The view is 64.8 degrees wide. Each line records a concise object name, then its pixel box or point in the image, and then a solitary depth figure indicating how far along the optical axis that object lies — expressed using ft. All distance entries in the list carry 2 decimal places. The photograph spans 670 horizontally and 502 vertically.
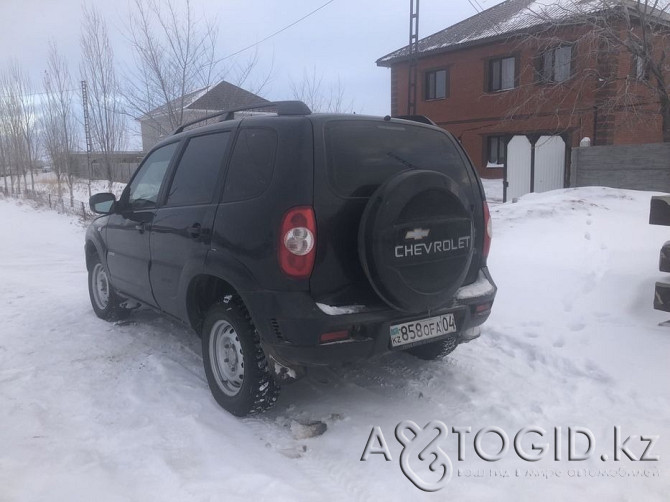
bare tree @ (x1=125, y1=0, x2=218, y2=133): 42.22
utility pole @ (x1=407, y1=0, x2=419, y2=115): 52.70
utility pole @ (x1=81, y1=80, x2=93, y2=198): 60.58
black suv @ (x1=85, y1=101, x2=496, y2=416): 9.46
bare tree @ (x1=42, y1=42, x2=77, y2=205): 72.64
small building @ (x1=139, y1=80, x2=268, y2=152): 44.12
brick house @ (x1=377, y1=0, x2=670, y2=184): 57.31
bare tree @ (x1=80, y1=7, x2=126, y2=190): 58.23
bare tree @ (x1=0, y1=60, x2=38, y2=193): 91.97
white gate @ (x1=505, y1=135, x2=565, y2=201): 56.75
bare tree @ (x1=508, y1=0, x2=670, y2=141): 36.99
